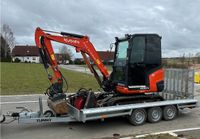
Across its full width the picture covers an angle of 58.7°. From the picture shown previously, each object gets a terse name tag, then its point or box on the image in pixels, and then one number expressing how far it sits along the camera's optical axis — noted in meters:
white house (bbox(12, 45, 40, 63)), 72.47
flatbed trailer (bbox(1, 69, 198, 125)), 4.53
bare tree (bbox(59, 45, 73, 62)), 69.86
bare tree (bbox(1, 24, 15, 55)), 59.91
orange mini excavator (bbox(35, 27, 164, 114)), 4.93
